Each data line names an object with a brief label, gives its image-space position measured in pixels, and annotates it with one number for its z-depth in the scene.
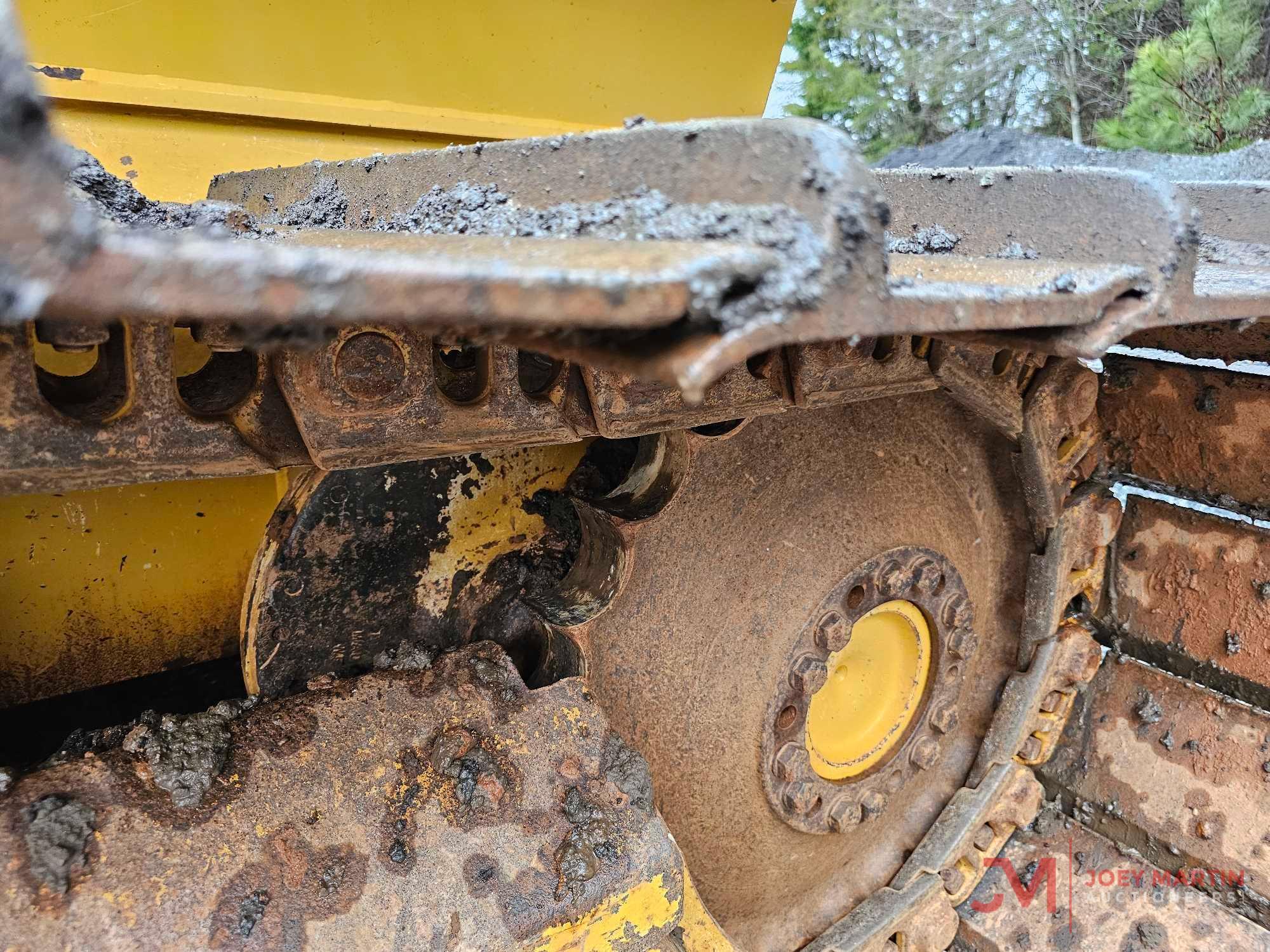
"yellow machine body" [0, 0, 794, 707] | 1.15
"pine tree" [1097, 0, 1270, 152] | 4.67
